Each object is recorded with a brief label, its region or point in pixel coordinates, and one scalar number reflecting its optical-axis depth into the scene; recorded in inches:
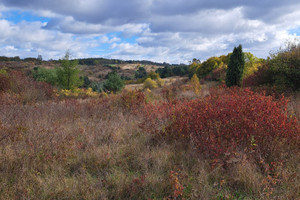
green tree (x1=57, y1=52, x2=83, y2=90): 1040.8
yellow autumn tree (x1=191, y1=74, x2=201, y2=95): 641.4
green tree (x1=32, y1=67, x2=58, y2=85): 1182.5
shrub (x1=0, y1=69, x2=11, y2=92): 438.0
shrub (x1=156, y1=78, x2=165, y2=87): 1668.8
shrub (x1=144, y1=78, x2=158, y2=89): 1562.5
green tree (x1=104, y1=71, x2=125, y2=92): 1085.8
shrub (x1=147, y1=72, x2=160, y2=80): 2472.9
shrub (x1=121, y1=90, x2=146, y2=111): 330.3
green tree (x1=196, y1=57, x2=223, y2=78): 1483.9
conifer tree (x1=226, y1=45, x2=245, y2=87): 746.8
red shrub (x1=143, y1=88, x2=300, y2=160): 152.3
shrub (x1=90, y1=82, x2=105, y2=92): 1206.8
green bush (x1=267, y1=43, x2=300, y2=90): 416.2
